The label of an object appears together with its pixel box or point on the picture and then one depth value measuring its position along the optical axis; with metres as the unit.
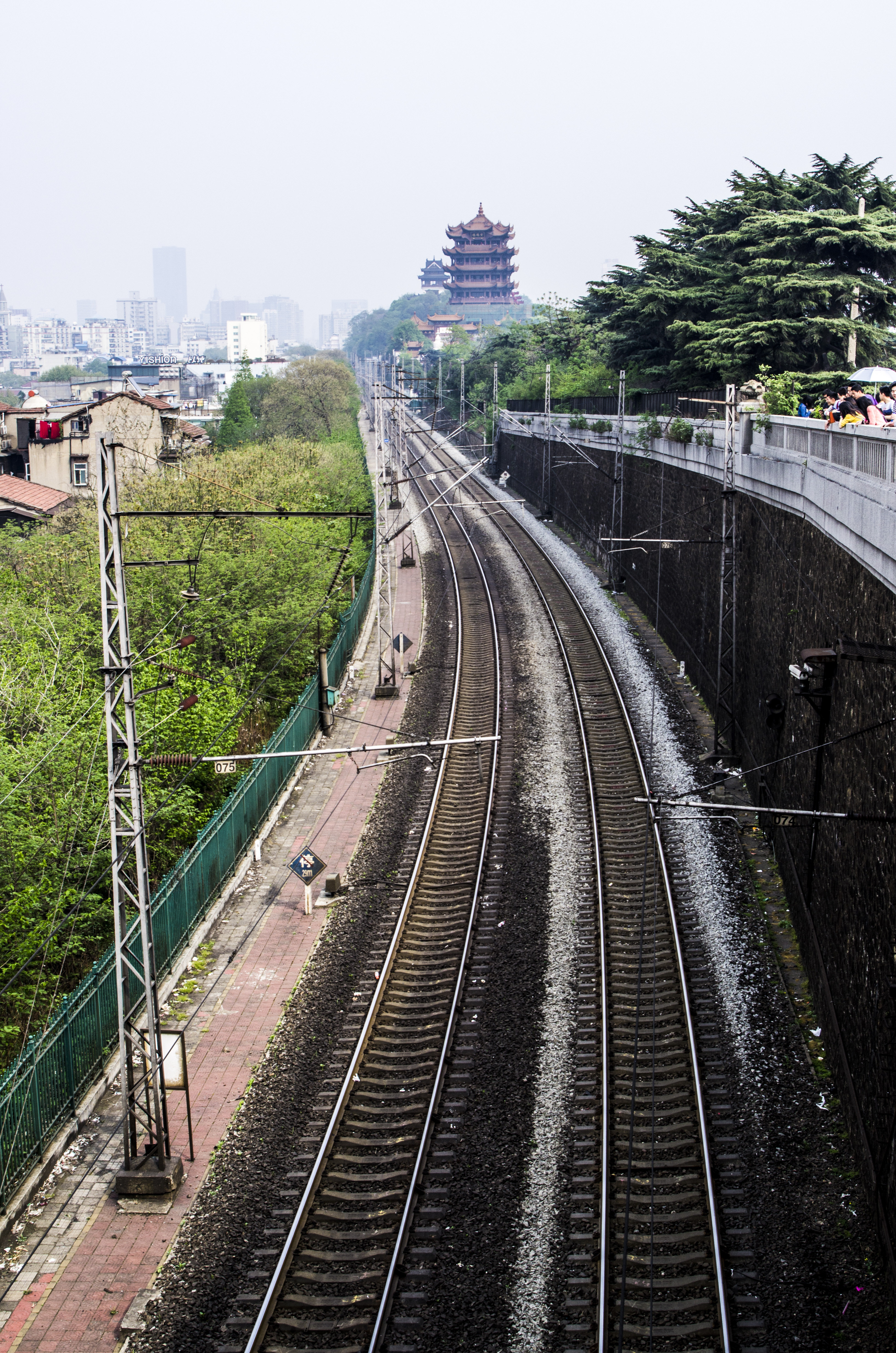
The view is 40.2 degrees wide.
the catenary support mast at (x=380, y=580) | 31.45
